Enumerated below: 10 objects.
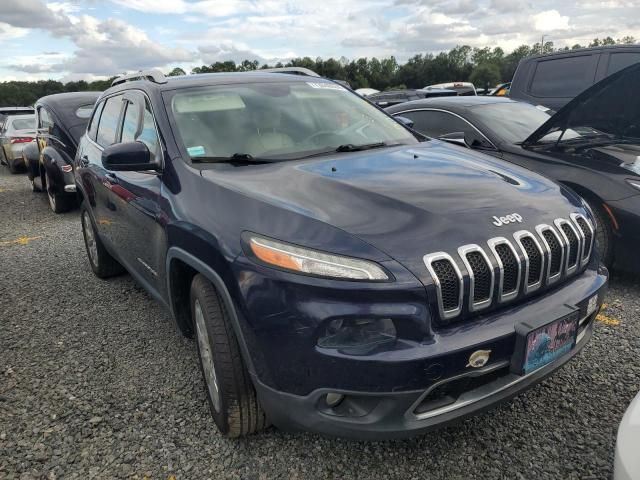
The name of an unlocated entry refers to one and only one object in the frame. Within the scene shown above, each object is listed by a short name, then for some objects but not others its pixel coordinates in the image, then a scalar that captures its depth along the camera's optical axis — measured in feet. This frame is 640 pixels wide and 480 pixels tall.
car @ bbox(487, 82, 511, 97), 39.72
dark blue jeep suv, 5.82
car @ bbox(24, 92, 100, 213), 23.16
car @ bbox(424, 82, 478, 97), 66.97
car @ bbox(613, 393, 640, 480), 4.42
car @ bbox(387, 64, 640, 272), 11.55
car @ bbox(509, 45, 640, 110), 21.11
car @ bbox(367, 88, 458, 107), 58.41
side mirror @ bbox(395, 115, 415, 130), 11.66
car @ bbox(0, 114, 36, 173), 37.63
